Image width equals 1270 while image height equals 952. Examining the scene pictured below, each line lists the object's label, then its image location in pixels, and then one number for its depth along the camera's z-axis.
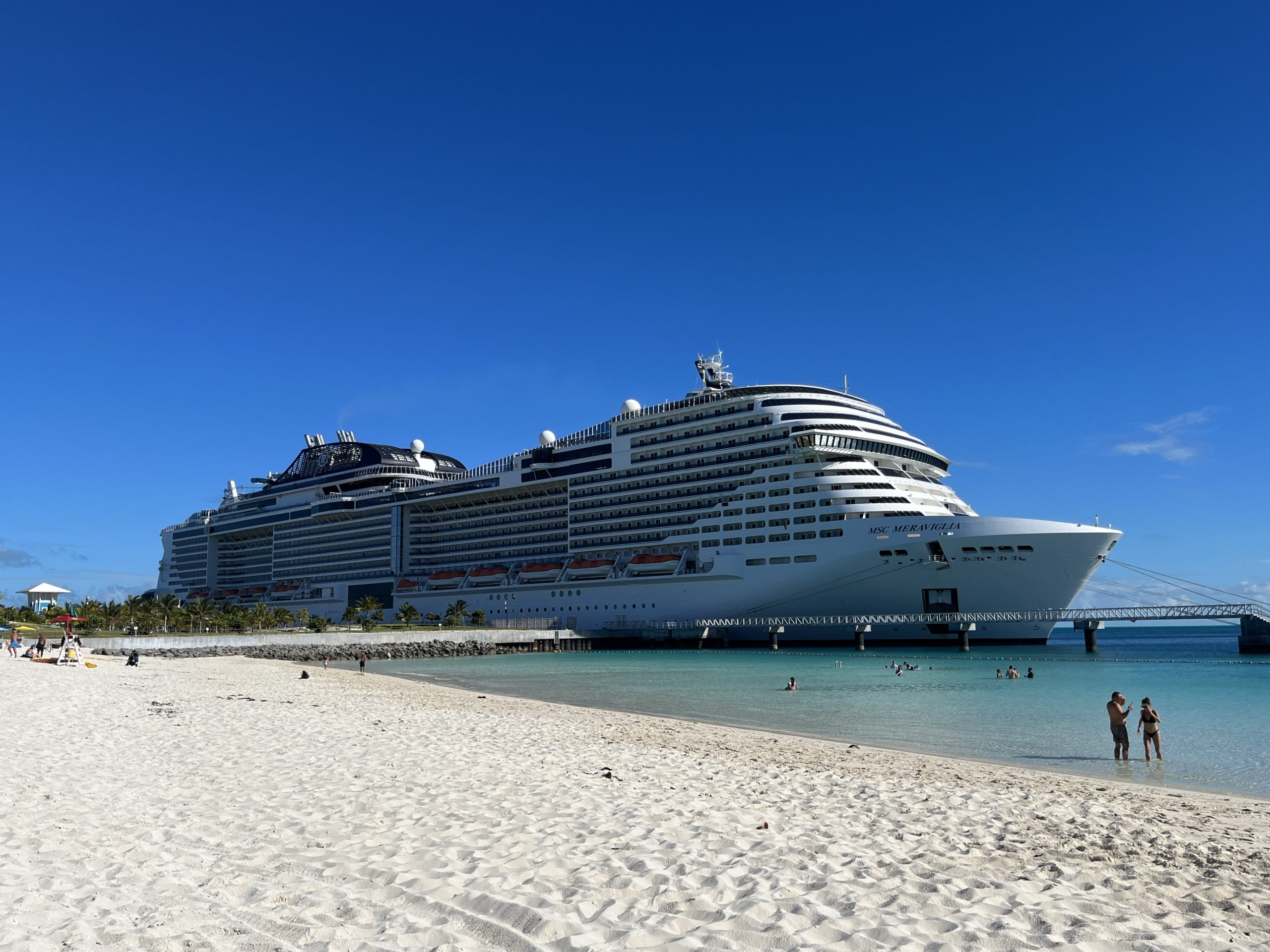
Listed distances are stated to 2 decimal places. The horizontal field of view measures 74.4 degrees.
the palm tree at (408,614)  97.50
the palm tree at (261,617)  89.50
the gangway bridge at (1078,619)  57.03
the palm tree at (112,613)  85.00
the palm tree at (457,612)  91.62
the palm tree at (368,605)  103.81
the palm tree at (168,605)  87.31
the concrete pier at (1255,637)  58.69
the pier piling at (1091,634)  62.97
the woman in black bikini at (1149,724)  17.33
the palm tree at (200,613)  85.31
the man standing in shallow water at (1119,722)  17.50
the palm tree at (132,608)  84.19
